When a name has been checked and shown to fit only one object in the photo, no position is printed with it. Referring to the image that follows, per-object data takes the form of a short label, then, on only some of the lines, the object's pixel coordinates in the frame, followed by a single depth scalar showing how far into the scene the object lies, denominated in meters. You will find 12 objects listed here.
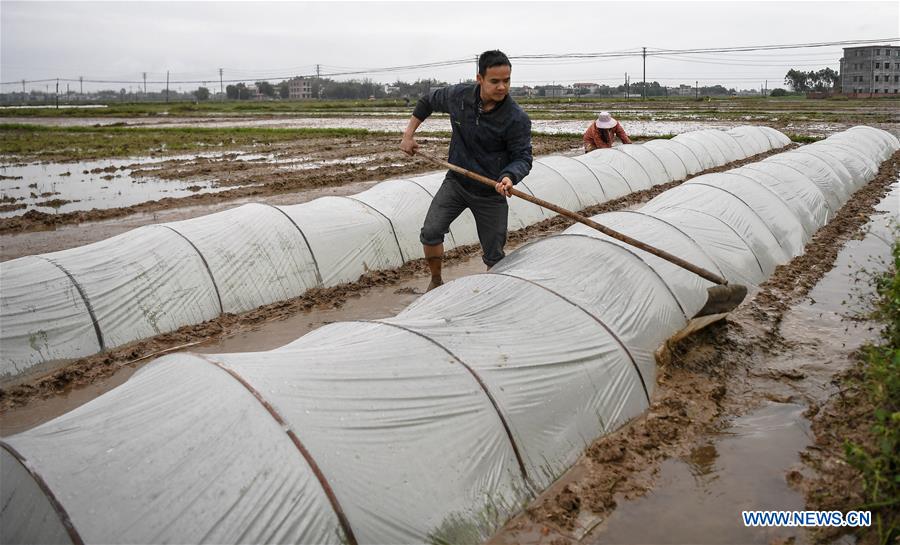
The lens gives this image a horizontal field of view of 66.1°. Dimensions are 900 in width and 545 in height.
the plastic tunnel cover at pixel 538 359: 3.98
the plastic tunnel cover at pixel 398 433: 3.12
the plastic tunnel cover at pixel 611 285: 4.99
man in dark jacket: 5.38
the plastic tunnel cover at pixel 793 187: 9.80
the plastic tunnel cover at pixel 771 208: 8.52
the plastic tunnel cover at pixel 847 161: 13.65
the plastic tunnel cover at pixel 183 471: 2.70
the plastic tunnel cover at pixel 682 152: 15.39
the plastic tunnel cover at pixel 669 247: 5.73
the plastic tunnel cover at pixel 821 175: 11.51
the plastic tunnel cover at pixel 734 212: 7.71
